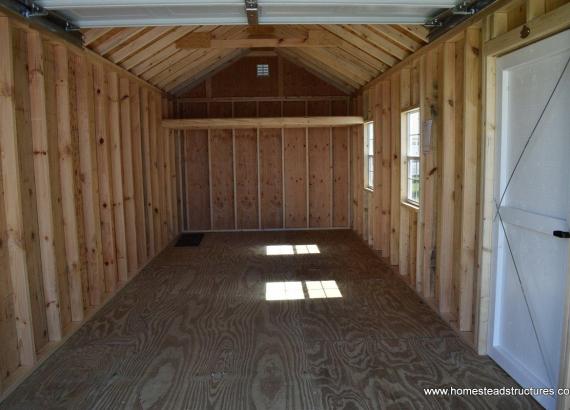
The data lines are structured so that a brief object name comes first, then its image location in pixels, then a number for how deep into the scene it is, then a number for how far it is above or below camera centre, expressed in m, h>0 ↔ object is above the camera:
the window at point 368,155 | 8.28 -0.09
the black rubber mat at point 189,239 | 8.28 -1.53
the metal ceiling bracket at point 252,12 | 3.30 +1.01
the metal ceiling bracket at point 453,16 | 3.47 +1.02
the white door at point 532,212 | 2.75 -0.40
